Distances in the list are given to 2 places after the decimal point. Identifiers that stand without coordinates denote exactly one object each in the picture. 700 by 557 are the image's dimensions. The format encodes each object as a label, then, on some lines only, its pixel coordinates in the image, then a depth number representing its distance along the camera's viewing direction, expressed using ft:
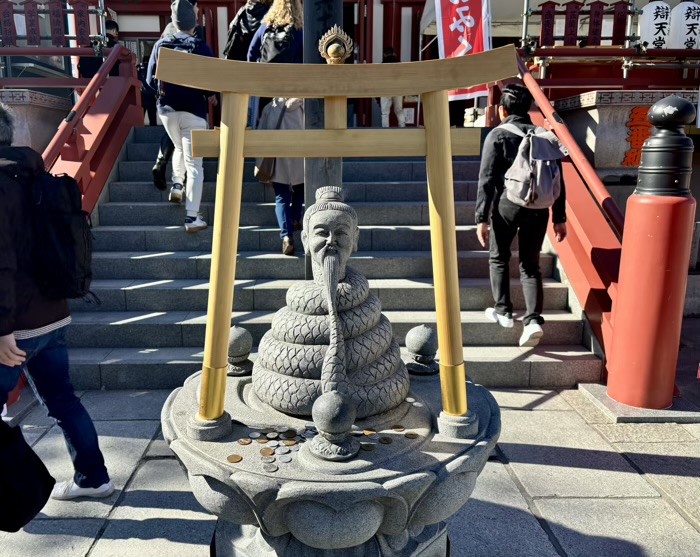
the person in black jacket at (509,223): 14.32
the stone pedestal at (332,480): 5.83
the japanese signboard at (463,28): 21.49
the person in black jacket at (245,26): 17.80
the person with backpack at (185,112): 16.85
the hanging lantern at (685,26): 24.06
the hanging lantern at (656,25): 24.54
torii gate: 6.30
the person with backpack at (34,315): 7.57
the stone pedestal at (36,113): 20.59
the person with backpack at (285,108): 16.01
